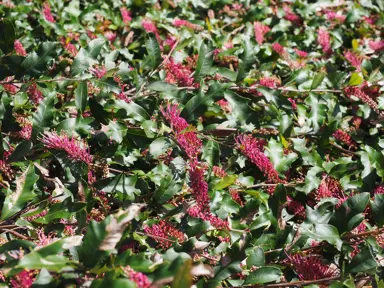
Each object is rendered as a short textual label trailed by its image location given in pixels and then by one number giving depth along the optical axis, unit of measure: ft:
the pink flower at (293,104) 5.58
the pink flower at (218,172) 5.10
